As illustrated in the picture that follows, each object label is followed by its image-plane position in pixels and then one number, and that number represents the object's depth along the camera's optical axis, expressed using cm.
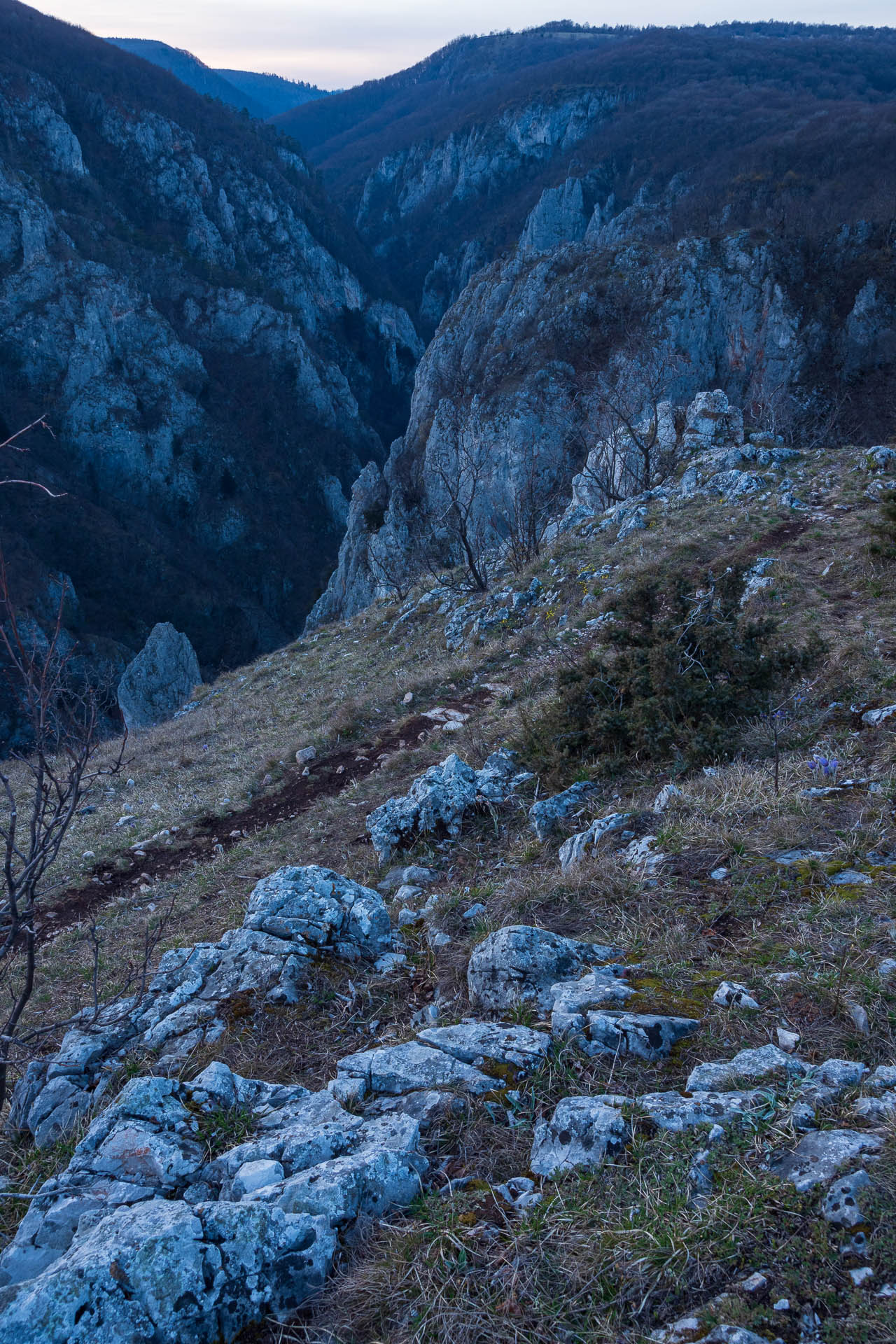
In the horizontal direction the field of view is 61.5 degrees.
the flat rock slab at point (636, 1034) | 242
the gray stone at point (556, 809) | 475
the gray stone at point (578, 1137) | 201
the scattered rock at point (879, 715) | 453
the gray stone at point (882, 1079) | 203
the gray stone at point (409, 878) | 472
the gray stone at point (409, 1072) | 242
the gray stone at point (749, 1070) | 216
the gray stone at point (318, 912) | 361
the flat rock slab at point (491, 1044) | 249
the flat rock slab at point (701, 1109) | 202
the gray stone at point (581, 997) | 255
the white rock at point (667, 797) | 420
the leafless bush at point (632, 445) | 1786
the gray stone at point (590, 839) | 406
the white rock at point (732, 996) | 253
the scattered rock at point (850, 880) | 303
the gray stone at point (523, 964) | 289
